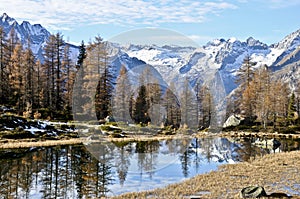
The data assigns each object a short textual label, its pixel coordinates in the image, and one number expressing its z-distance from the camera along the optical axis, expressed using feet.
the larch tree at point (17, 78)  225.39
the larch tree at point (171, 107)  178.70
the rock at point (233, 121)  244.01
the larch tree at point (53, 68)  241.96
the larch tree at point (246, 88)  254.06
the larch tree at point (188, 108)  195.70
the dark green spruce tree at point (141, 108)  207.92
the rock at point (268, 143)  146.92
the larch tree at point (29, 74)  228.02
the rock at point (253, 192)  54.13
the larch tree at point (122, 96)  197.16
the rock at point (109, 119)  203.49
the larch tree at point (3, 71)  225.99
